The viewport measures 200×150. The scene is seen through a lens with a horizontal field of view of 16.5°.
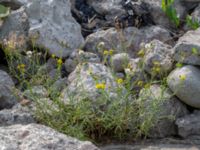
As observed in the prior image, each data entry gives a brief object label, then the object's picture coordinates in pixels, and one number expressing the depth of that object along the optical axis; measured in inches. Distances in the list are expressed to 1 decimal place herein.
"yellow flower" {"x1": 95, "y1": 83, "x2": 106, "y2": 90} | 195.8
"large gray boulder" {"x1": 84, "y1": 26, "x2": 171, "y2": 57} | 282.3
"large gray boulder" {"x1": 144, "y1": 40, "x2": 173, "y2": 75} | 247.2
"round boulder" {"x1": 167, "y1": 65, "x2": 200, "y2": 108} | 233.6
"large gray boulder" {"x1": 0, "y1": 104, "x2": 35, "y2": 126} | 217.1
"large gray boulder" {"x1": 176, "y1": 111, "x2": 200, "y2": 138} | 233.8
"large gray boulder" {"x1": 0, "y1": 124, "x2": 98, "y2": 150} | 145.7
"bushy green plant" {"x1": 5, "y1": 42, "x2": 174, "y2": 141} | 216.5
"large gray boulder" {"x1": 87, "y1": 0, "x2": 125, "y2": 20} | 310.8
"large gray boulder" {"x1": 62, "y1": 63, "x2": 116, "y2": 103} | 224.0
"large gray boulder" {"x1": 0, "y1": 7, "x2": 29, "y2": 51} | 280.4
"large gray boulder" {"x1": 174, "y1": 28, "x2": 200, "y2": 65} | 239.2
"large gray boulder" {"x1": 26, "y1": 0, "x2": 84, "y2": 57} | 271.7
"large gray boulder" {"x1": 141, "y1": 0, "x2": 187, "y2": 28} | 311.6
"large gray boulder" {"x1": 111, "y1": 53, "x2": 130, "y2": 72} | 255.1
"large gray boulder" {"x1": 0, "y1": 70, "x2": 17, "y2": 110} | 239.5
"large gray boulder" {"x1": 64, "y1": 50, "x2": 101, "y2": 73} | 254.3
